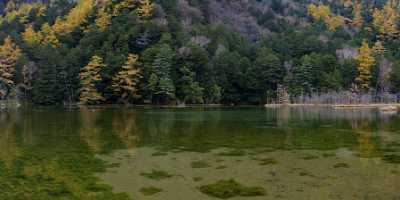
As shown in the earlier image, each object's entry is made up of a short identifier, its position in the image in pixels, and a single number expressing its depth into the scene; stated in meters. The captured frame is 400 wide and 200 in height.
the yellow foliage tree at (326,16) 154.70
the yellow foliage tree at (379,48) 113.08
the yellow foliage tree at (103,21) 106.00
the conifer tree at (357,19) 156.76
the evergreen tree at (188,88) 83.88
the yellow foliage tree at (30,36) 117.61
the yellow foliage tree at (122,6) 109.12
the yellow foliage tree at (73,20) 116.50
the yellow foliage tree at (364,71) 93.88
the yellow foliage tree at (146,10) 104.94
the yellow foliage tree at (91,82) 85.44
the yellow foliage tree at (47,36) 114.56
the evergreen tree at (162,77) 81.62
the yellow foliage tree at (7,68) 93.95
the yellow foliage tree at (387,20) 130.50
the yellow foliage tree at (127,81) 84.12
